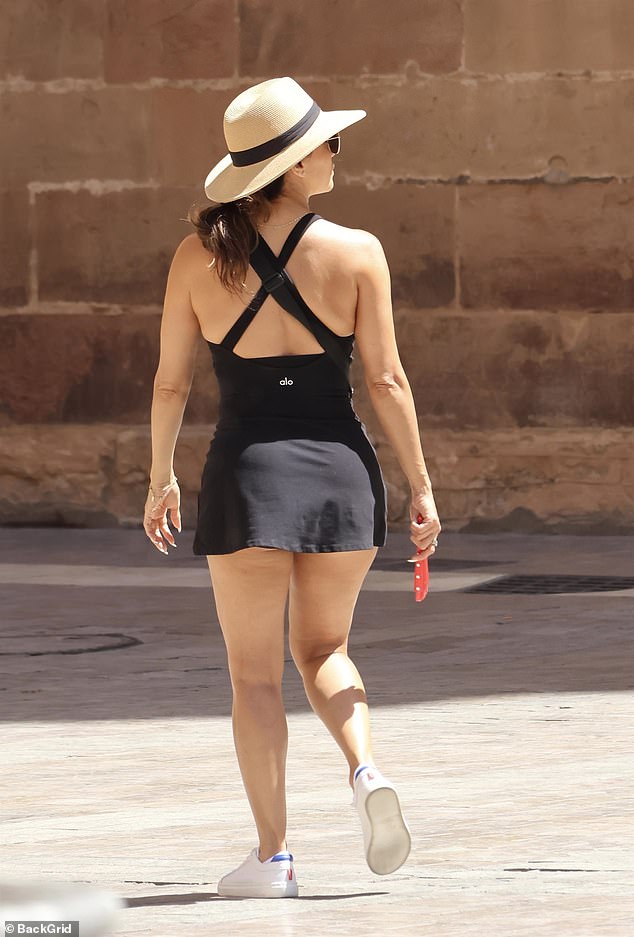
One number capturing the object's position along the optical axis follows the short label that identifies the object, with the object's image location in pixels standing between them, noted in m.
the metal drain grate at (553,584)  22.08
